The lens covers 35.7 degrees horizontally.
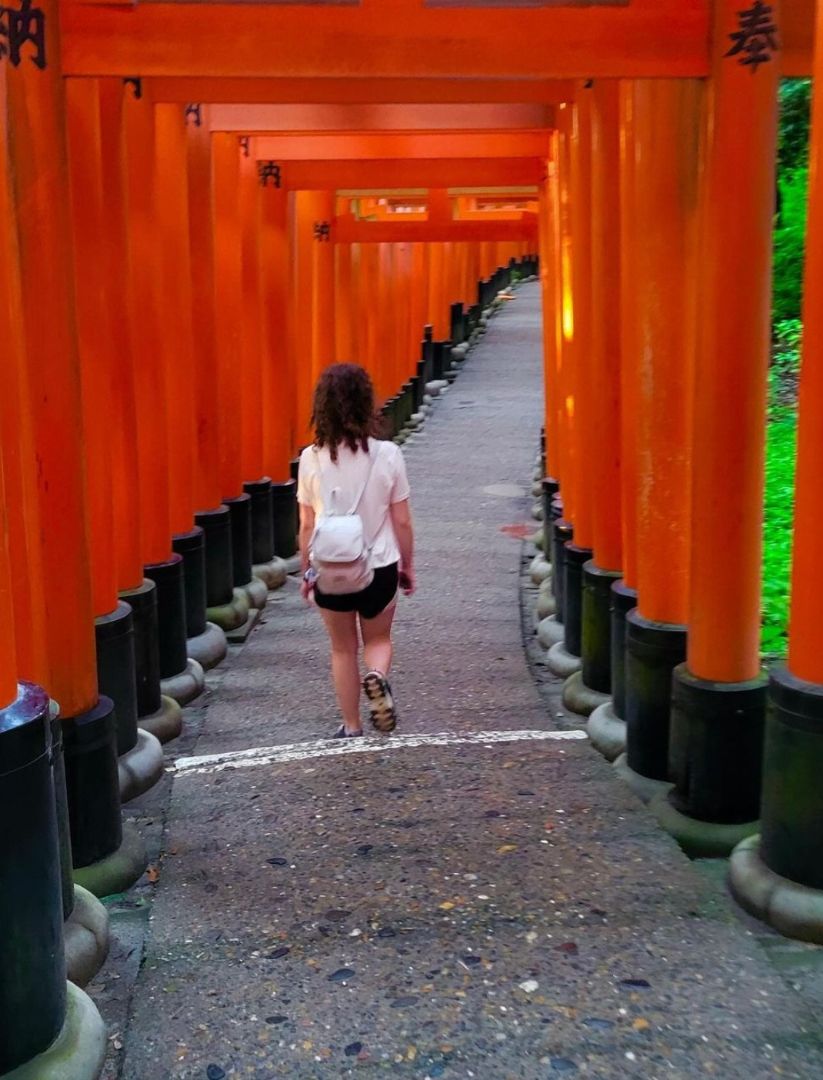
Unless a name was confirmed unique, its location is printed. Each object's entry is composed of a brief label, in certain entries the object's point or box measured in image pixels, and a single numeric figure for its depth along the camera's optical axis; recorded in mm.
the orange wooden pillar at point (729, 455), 3951
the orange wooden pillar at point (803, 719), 3229
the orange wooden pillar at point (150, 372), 6070
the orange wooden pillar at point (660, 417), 4371
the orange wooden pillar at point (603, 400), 5430
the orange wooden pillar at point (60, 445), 3830
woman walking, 4859
